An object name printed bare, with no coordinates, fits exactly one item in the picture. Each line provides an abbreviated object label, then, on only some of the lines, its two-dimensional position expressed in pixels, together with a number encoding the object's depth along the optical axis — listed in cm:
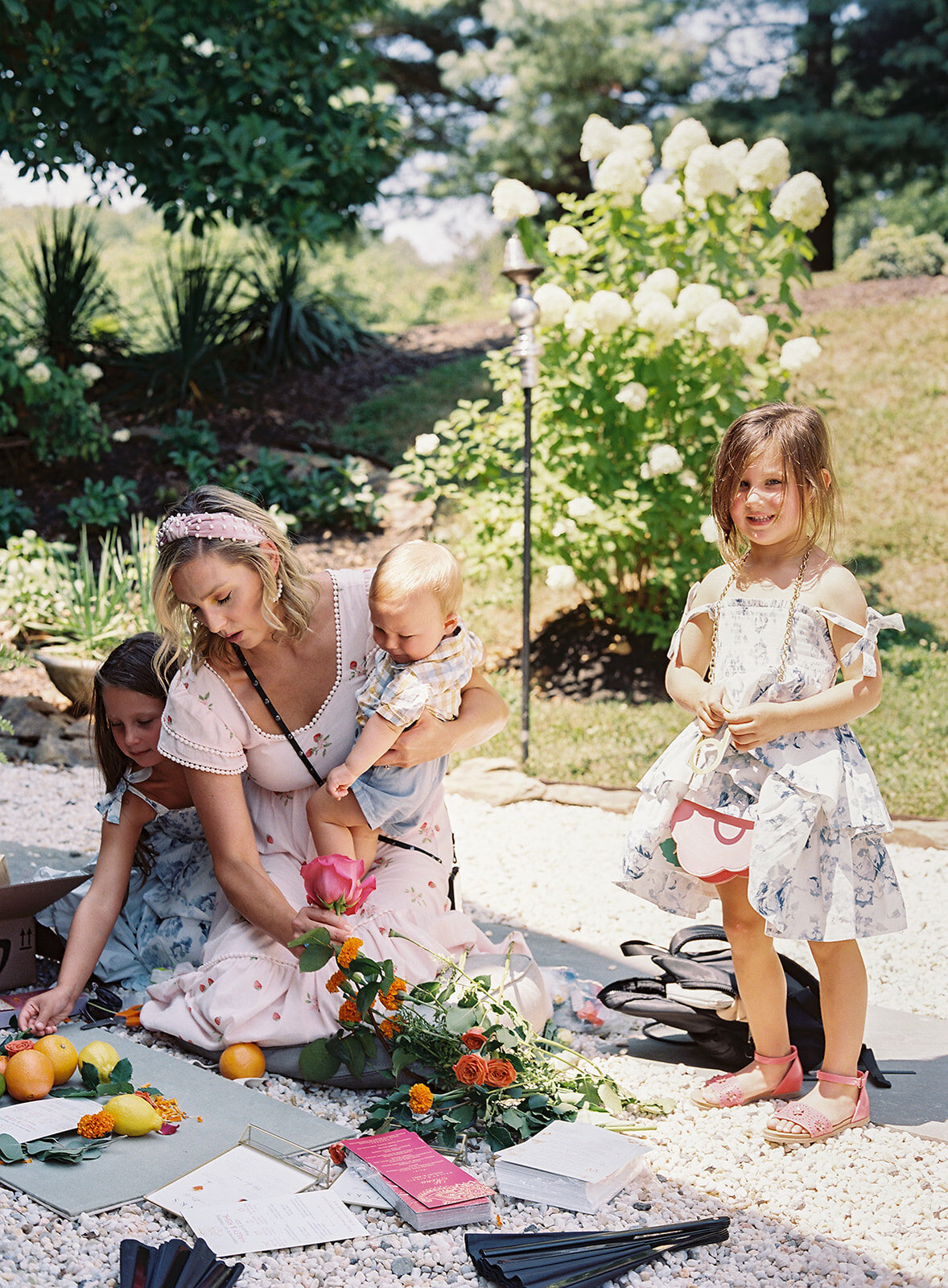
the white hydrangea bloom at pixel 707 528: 485
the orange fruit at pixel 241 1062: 223
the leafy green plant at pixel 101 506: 695
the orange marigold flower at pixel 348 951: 201
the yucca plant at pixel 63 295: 812
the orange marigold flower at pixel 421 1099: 196
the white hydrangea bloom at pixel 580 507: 516
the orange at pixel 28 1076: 200
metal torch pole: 479
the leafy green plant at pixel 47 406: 682
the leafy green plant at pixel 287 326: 905
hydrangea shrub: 502
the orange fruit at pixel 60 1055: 207
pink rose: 207
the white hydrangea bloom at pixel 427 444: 575
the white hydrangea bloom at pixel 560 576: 538
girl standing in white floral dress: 199
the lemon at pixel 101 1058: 209
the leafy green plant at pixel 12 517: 682
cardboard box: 257
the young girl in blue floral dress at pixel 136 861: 245
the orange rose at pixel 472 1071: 195
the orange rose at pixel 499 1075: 196
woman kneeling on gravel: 221
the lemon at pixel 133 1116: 192
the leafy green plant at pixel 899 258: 1116
